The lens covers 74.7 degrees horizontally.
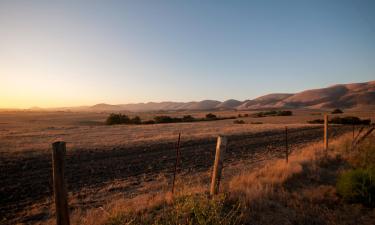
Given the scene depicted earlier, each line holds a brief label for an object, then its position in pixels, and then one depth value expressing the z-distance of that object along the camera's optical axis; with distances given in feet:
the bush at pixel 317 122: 134.06
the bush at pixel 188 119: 183.62
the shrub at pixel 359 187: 19.72
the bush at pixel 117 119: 160.45
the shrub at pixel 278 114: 229.35
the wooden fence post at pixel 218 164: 19.15
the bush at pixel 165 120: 175.42
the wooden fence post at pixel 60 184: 11.70
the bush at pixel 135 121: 166.74
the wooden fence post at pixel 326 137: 38.10
